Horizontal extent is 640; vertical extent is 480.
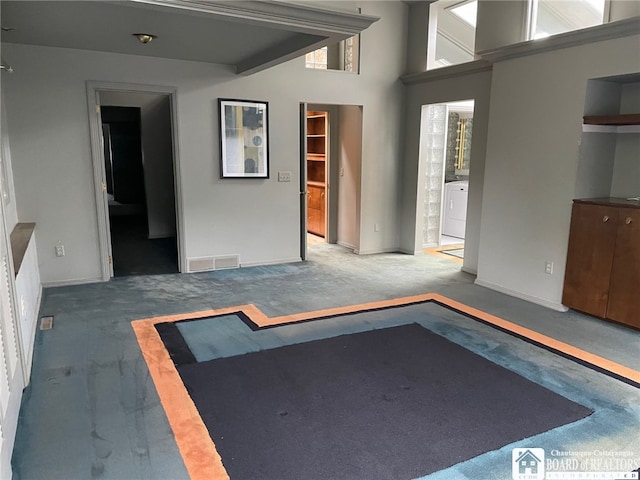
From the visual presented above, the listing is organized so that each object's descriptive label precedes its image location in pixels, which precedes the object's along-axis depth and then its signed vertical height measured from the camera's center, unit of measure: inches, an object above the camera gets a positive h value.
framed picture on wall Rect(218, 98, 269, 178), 207.0 +9.0
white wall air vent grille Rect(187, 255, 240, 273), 210.2 -48.9
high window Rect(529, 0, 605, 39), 165.0 +54.7
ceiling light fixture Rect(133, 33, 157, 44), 151.2 +39.7
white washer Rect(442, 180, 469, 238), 298.2 -32.1
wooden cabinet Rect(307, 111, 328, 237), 289.3 -8.7
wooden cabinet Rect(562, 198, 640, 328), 141.3 -32.0
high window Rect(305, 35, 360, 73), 235.8 +55.2
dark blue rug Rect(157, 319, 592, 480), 81.9 -52.8
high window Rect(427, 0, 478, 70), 224.2 +65.0
